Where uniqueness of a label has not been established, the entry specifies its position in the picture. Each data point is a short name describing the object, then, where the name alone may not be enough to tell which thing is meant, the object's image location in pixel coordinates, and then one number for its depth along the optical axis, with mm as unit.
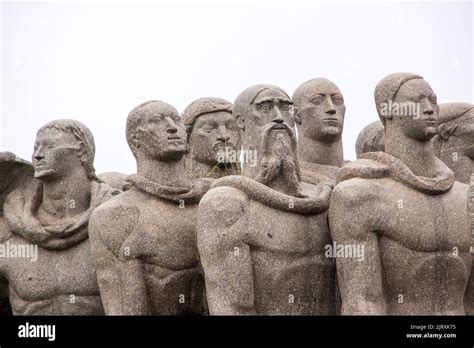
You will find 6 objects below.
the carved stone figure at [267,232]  20844
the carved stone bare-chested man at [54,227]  22469
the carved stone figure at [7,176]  23156
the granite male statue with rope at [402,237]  20859
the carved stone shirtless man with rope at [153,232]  21547
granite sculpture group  20906
